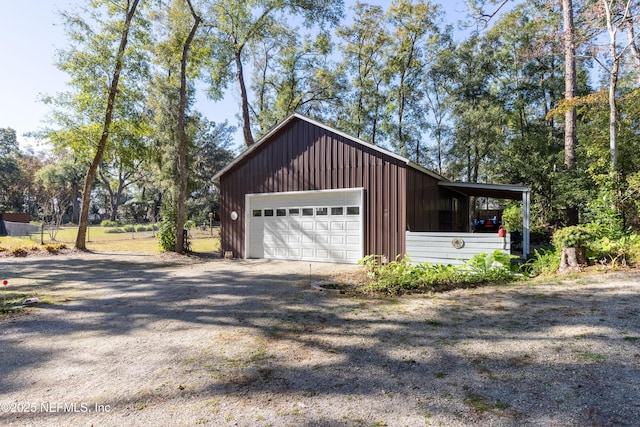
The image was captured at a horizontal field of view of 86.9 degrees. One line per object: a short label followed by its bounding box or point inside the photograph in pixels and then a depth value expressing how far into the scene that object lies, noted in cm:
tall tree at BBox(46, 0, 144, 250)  1342
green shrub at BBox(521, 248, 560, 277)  721
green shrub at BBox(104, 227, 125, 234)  2845
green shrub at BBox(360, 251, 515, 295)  638
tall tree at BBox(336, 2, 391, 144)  2259
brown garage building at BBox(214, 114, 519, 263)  959
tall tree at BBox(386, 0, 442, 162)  2191
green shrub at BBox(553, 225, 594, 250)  688
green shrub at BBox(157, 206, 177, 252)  1295
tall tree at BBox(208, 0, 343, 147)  1814
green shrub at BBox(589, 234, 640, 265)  684
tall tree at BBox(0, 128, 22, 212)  4131
